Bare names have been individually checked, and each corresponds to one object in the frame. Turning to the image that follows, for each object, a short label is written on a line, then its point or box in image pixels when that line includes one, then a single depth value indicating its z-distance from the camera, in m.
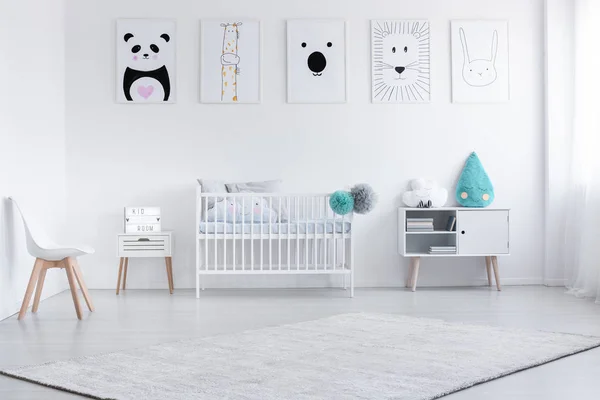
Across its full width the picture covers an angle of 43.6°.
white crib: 5.01
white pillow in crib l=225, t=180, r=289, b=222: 5.41
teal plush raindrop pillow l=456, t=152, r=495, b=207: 5.58
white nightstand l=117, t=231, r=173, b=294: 5.21
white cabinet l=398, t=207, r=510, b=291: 5.32
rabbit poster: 5.69
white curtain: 5.00
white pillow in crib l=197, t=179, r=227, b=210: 5.32
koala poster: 5.61
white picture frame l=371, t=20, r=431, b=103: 5.66
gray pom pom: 4.92
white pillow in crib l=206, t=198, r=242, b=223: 5.12
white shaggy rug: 2.46
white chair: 4.02
